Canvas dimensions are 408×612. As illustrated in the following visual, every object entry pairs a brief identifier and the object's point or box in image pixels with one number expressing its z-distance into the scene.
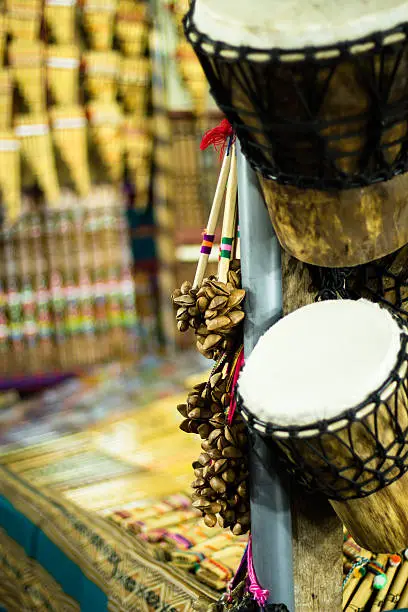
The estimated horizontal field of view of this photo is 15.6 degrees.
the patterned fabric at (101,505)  1.80
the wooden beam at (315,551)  1.45
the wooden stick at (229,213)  1.45
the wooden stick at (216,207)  1.46
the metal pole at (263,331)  1.41
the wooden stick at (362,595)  1.61
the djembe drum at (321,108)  1.21
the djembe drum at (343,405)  1.27
